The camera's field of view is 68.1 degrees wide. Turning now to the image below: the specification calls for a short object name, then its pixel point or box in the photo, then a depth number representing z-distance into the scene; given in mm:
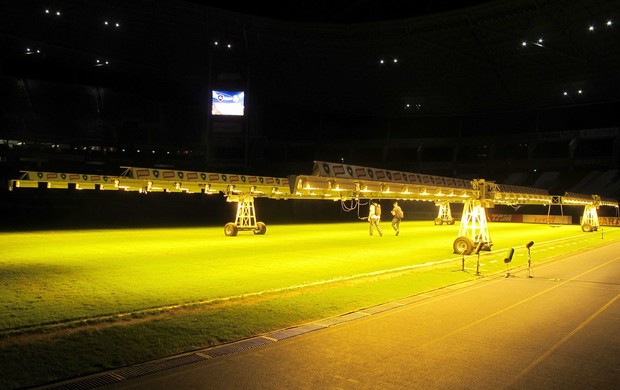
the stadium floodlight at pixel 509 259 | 13402
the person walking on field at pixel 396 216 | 28984
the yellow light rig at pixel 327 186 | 16016
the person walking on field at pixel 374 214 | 28688
